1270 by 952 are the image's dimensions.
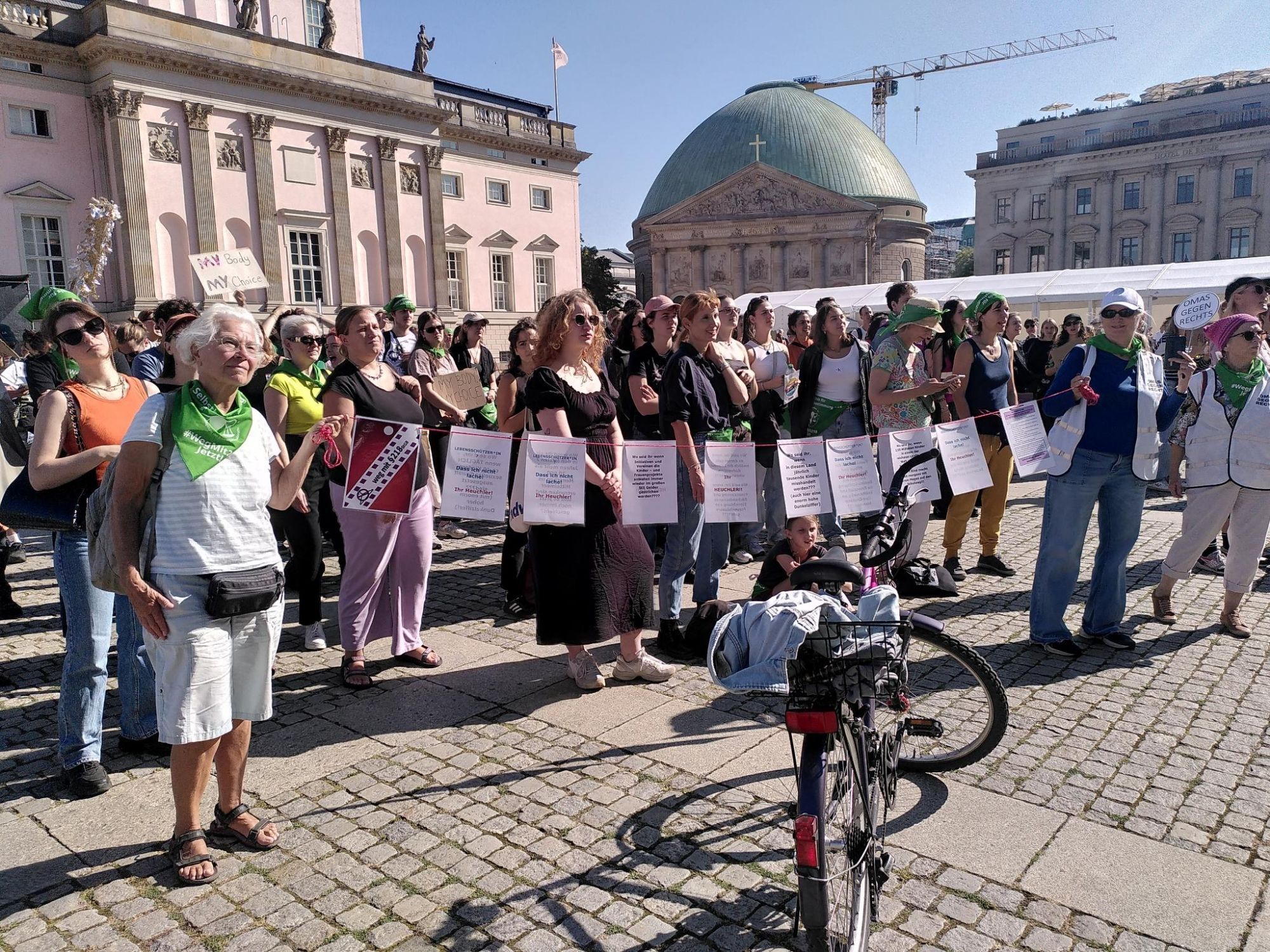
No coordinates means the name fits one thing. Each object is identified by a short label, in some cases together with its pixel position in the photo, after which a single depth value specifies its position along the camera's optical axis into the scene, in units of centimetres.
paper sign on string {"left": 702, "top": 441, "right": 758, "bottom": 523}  541
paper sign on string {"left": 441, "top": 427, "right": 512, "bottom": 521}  486
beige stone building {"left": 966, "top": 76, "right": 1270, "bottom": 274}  7162
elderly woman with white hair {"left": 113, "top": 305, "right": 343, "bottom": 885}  300
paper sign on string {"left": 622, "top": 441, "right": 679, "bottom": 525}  490
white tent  1916
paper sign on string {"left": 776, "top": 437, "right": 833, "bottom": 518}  557
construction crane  12950
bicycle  231
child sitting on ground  468
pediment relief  7256
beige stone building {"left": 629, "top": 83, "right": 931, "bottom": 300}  7300
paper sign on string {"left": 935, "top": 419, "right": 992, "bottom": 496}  628
